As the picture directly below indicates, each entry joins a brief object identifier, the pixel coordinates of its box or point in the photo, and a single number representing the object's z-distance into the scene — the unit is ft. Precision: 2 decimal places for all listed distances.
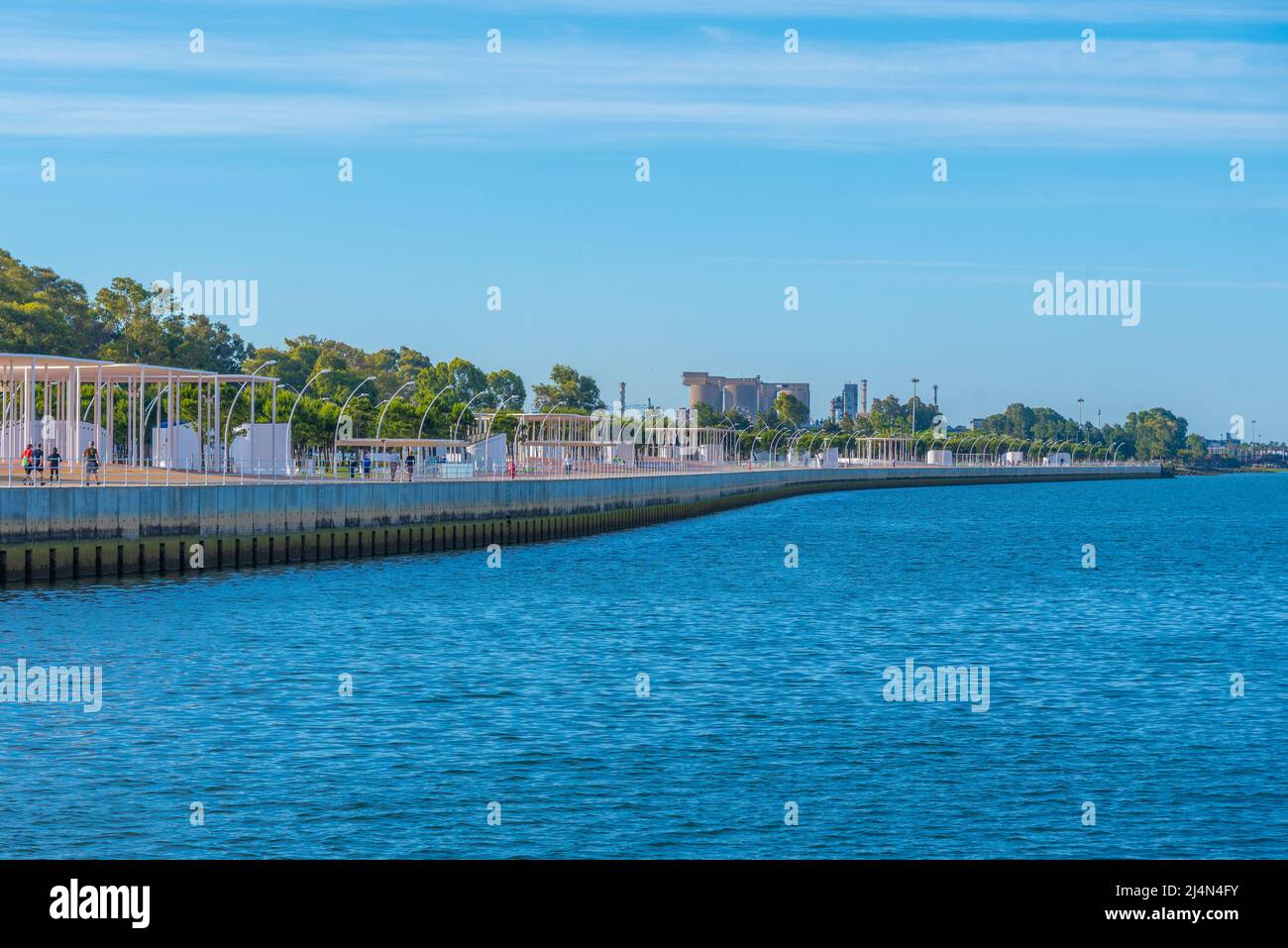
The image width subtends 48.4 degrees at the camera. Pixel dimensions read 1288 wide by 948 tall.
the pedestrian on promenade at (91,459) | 171.42
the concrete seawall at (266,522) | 150.61
